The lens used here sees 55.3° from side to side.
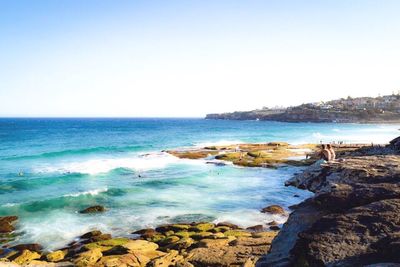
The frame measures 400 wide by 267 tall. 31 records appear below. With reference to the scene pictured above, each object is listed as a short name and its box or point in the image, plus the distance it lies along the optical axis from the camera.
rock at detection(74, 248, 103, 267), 15.94
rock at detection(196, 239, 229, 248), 16.86
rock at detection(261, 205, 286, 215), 25.17
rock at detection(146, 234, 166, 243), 19.36
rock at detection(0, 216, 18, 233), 22.75
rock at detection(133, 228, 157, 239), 20.48
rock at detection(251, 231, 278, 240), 18.07
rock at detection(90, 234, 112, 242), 20.17
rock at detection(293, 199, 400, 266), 5.86
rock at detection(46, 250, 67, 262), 17.11
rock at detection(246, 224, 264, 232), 21.27
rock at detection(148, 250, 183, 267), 15.16
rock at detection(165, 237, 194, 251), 17.67
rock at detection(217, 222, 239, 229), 21.82
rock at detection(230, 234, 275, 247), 16.35
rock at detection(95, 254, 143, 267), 15.56
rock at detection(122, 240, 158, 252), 17.40
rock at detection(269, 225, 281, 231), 21.30
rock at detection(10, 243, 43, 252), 19.23
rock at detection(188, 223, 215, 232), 20.92
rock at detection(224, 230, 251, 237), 19.48
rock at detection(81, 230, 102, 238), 20.93
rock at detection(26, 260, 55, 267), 16.09
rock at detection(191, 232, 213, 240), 19.17
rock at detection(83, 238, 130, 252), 18.15
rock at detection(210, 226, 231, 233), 20.57
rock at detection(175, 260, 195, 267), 14.31
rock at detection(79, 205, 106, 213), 26.65
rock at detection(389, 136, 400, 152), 21.71
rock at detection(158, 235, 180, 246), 18.67
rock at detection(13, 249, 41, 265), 16.88
